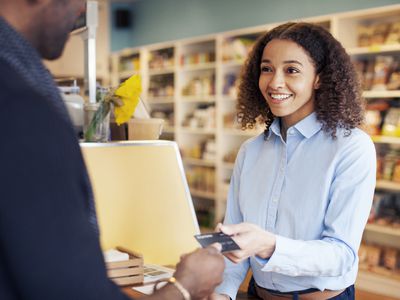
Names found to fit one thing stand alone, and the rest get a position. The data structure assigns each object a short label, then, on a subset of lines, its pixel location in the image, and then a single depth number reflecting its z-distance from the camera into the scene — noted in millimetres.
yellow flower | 1927
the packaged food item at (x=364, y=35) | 4504
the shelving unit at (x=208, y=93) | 4656
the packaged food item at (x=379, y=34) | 4406
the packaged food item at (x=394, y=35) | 4277
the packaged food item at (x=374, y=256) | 4414
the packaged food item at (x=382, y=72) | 4379
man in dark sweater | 701
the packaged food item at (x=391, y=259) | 4321
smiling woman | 1474
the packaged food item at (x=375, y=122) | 4445
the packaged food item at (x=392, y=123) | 4305
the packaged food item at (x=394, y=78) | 4293
